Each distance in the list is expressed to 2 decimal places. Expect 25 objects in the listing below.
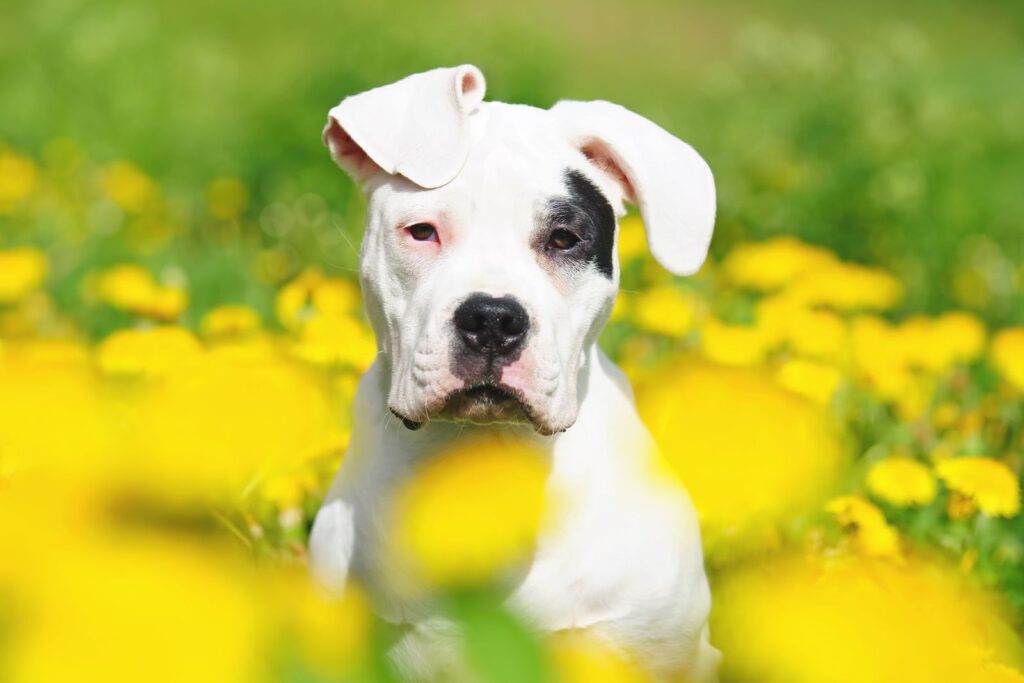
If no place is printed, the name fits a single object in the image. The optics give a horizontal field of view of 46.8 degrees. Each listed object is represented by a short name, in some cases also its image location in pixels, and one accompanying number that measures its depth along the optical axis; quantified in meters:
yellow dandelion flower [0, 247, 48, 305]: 4.08
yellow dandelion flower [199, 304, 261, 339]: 3.65
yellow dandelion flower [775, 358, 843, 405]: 3.28
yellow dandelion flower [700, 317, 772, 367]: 3.57
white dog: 2.24
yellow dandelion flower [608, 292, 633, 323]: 4.43
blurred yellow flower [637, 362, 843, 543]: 1.04
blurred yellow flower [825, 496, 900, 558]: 2.58
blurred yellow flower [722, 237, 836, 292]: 4.28
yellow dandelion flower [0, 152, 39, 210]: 5.91
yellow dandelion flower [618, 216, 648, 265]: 4.73
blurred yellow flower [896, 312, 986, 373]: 3.73
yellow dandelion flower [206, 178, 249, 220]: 6.41
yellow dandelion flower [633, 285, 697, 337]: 3.96
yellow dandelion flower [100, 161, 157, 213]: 6.10
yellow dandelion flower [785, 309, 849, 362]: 3.58
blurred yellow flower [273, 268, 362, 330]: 3.70
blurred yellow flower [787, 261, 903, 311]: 4.05
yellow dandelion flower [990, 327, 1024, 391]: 3.44
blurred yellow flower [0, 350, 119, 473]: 0.73
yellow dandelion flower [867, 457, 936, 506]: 2.86
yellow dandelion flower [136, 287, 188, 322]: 3.77
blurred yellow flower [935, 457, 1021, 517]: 2.70
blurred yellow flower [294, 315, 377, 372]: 3.29
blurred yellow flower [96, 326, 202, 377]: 2.98
